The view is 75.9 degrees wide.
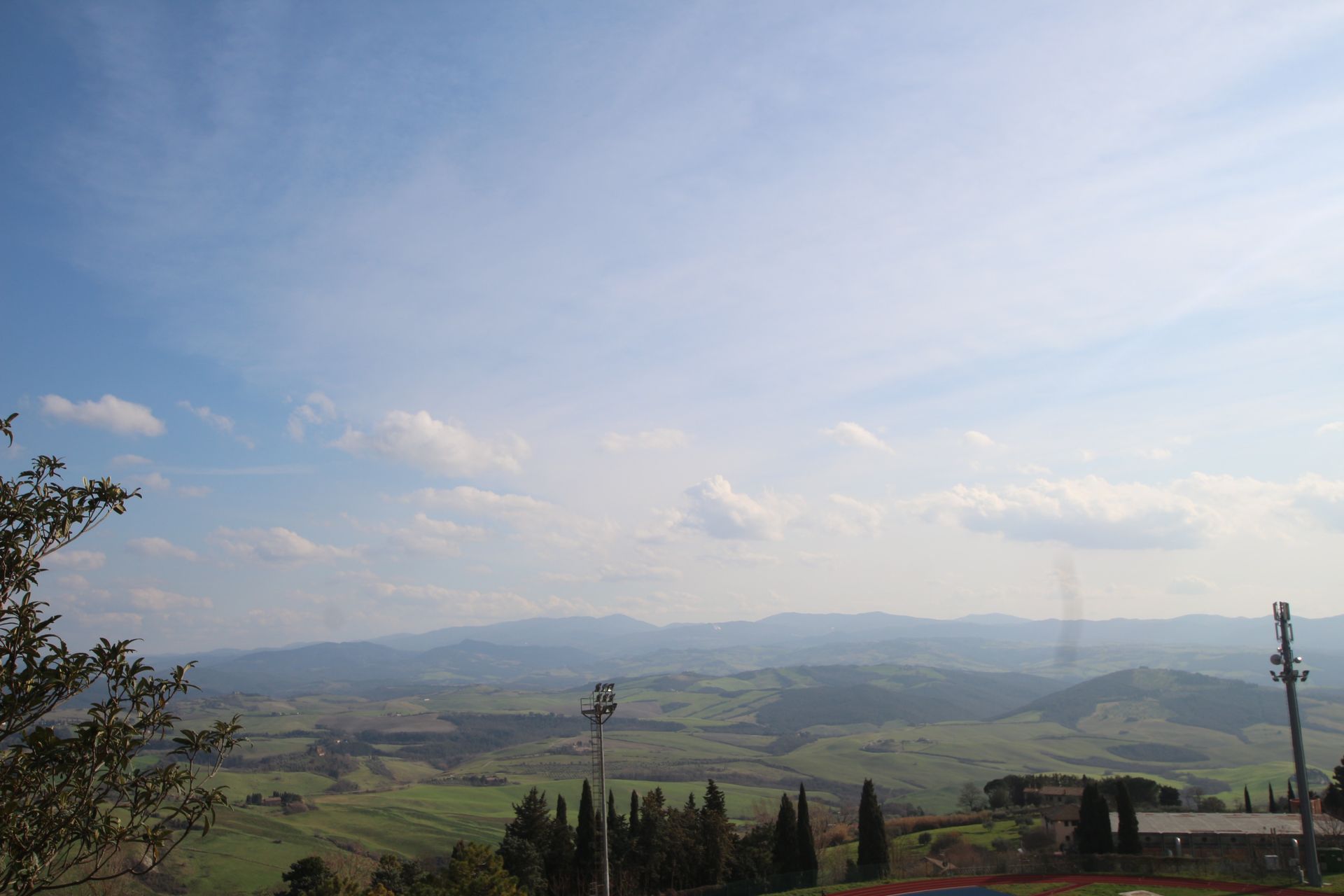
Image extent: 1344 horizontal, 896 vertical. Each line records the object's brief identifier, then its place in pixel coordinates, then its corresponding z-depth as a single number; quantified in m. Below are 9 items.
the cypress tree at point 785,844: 59.28
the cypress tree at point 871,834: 58.16
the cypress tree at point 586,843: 58.31
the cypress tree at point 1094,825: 55.19
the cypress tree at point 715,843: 58.06
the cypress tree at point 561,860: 57.84
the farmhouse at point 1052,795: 82.06
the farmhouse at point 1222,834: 53.31
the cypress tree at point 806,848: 57.75
